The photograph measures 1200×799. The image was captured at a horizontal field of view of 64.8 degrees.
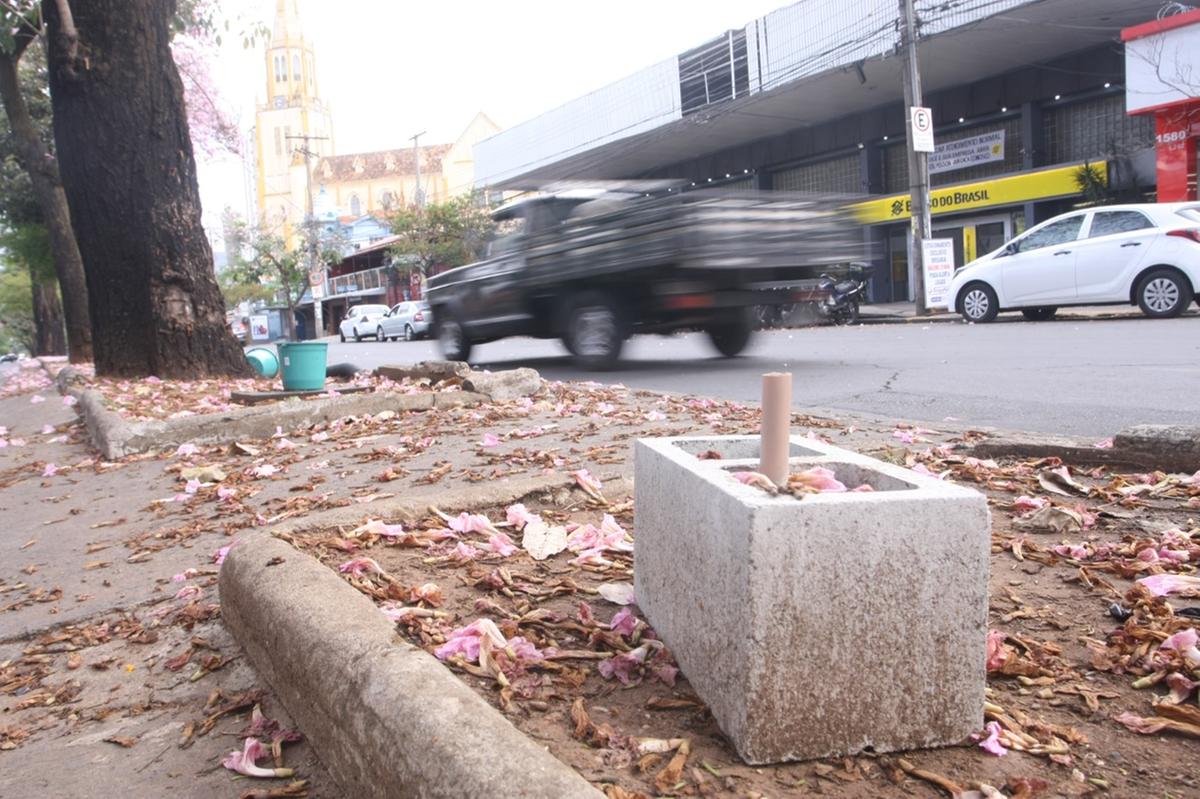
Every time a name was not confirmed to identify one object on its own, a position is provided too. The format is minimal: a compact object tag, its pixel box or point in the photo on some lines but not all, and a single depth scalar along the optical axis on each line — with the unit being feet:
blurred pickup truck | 30.42
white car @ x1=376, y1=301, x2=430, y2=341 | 104.47
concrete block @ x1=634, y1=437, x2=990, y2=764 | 5.09
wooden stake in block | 5.99
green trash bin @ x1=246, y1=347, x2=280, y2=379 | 35.53
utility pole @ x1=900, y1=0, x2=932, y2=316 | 60.34
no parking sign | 61.36
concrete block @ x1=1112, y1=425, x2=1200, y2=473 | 11.87
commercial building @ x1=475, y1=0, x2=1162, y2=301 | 70.44
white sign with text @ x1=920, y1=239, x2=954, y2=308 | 65.41
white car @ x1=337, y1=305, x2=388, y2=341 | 116.26
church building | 301.63
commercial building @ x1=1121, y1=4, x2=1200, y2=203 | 59.31
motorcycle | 66.03
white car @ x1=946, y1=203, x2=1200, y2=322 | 42.11
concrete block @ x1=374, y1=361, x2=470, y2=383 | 26.58
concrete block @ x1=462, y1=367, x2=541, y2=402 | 24.02
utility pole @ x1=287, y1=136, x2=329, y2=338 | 162.77
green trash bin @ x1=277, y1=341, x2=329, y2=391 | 26.58
